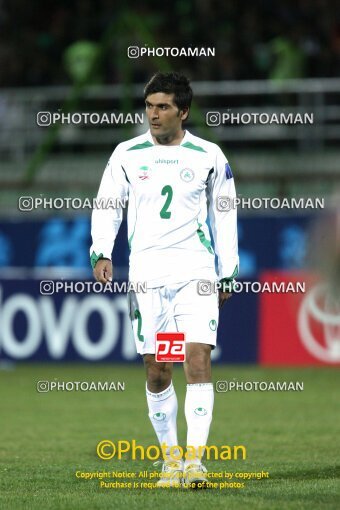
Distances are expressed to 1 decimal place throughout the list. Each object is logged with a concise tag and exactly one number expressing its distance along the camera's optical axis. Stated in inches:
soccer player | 578.2
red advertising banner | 1232.2
